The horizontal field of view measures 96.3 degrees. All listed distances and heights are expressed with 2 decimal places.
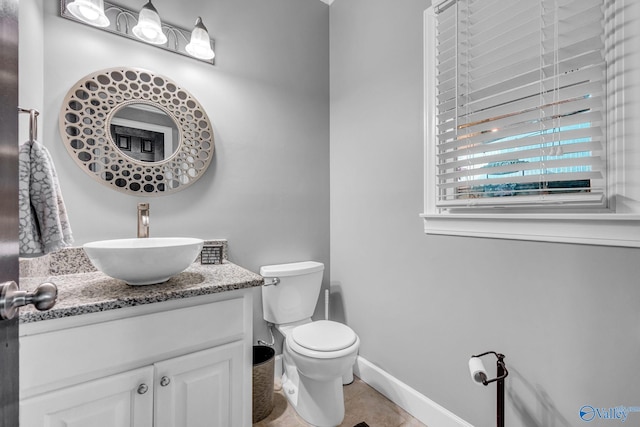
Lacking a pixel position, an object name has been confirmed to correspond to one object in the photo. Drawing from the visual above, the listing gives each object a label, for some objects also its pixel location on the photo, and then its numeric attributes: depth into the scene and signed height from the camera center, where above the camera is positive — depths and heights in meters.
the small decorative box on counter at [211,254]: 1.56 -0.22
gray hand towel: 0.82 +0.03
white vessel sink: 0.96 -0.16
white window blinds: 1.02 +0.45
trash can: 1.56 -0.98
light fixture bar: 1.42 +0.99
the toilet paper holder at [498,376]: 1.10 -0.64
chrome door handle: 0.47 -0.15
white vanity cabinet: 0.86 -0.52
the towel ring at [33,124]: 0.84 +0.27
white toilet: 1.42 -0.68
